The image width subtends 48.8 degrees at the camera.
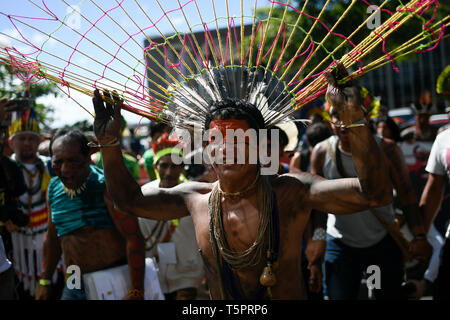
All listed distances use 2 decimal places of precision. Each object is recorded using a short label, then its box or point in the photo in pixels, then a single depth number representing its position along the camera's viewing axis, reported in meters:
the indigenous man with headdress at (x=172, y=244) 4.47
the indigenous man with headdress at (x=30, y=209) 5.23
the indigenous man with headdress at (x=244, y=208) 2.48
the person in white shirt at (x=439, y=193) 3.81
